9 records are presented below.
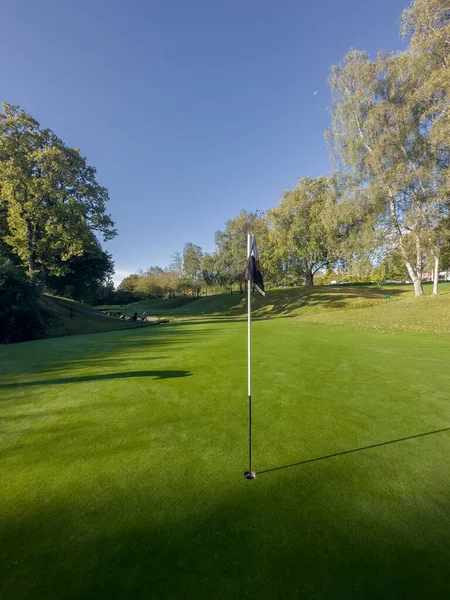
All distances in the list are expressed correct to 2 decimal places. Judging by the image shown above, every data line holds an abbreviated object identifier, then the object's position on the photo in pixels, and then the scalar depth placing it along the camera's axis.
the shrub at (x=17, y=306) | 14.45
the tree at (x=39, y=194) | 19.80
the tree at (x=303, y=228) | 28.12
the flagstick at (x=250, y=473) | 2.50
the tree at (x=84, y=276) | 26.73
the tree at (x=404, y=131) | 14.10
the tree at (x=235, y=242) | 38.28
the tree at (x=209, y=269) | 43.56
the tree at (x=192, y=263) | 52.47
